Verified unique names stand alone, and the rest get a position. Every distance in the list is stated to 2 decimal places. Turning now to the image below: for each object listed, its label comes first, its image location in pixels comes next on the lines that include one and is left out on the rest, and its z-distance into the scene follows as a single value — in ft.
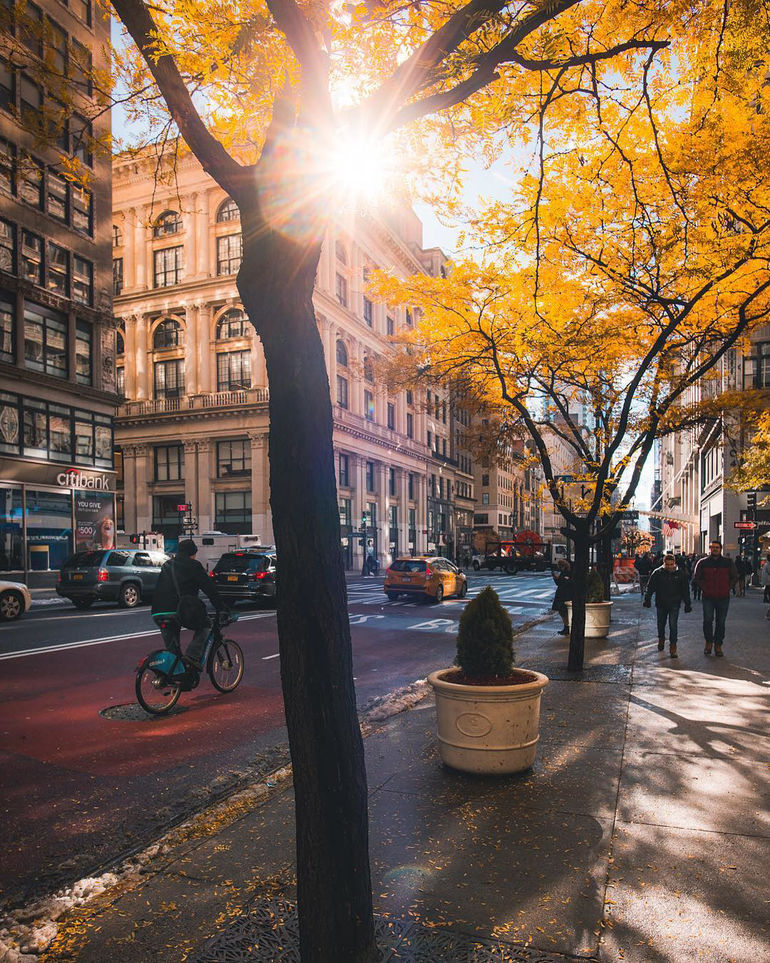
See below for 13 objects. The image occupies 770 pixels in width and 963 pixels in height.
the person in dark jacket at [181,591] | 27.50
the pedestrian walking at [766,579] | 75.47
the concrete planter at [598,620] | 46.60
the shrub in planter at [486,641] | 19.81
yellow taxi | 79.05
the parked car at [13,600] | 58.90
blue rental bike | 26.17
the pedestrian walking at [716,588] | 39.40
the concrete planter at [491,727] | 18.17
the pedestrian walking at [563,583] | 51.88
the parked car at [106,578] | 71.46
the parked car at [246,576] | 68.95
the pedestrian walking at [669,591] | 39.55
